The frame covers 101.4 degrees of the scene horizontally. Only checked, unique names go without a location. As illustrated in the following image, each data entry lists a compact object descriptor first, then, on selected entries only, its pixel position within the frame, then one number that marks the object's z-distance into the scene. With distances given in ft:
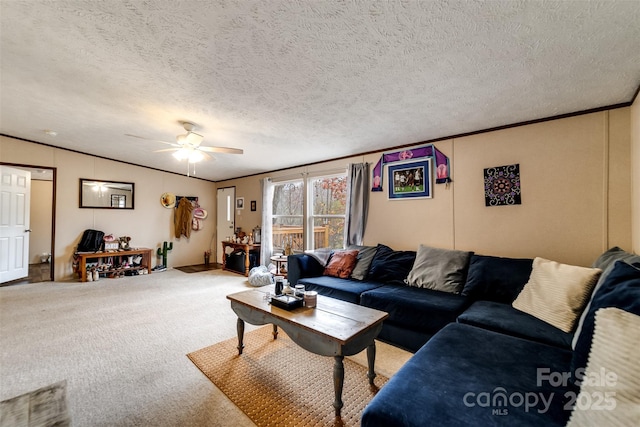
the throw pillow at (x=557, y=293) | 5.66
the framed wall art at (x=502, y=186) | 9.04
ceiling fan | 10.61
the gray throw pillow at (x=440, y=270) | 8.69
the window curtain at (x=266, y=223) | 17.84
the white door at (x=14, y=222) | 14.71
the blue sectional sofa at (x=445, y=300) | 6.48
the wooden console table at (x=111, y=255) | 15.84
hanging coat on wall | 20.86
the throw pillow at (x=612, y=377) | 2.43
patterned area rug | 5.20
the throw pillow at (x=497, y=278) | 7.57
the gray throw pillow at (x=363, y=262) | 10.56
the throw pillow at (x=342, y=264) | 10.87
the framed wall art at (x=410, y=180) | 11.08
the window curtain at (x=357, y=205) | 12.89
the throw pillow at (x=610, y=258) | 5.34
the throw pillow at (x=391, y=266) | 10.11
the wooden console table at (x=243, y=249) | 17.70
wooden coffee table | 5.18
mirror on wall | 17.10
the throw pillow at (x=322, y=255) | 11.85
